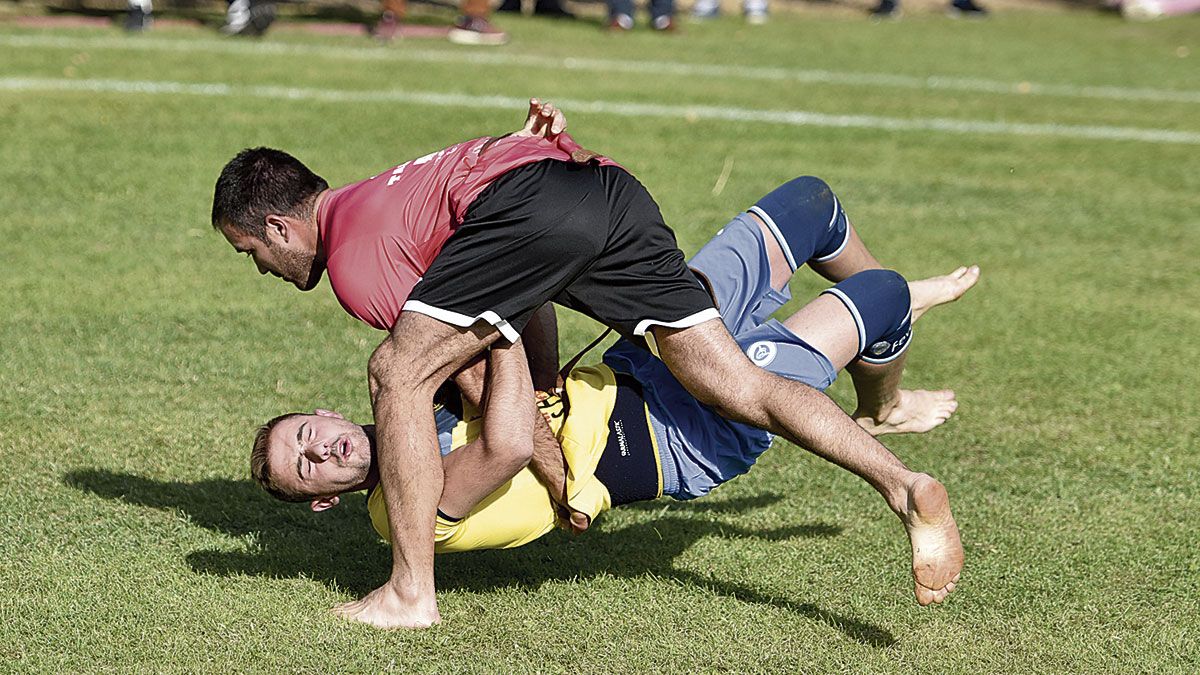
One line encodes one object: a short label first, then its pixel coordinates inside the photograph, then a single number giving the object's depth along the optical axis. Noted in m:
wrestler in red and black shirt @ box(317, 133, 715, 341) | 8.55
